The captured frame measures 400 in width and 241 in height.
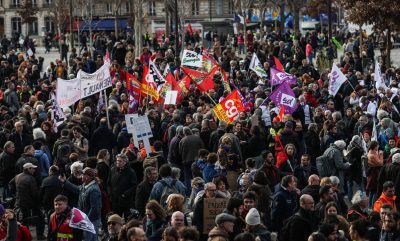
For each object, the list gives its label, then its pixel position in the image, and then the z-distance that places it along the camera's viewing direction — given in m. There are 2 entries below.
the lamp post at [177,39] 45.12
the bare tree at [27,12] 89.06
